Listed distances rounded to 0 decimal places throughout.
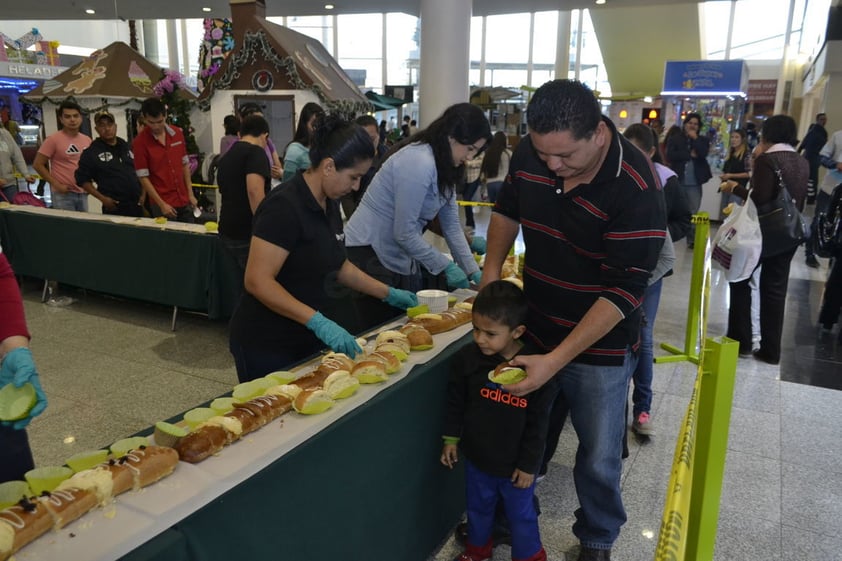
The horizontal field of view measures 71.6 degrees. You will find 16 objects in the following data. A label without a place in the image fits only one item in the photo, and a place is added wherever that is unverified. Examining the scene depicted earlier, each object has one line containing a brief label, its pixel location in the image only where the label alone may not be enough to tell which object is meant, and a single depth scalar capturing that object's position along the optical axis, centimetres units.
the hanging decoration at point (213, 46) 1034
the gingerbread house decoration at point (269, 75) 845
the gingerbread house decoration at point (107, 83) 948
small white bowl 253
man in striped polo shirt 152
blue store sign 1048
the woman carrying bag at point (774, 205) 388
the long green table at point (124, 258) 438
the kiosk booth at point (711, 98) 995
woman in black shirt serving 190
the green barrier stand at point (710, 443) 127
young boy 181
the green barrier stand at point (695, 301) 407
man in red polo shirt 486
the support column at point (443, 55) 617
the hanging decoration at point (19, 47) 1565
